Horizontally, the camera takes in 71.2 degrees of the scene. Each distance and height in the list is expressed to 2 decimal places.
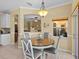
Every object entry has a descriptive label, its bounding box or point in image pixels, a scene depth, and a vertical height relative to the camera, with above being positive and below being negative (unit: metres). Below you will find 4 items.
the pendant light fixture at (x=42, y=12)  2.13 +0.67
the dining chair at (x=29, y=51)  1.68 -0.71
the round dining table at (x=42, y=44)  1.79 -0.49
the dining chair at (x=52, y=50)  1.94 -0.75
